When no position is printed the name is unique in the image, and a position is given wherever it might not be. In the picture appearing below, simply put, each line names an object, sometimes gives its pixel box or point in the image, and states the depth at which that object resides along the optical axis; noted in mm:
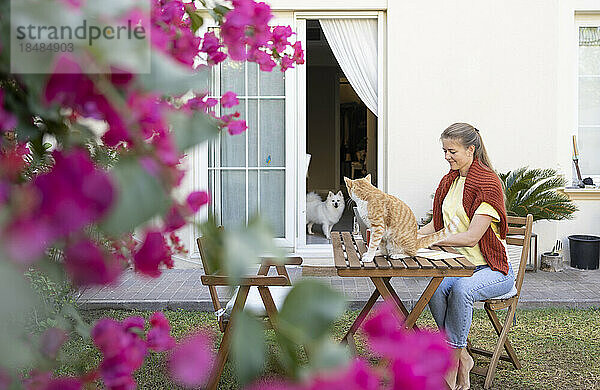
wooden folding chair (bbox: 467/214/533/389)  3492
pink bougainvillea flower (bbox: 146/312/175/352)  680
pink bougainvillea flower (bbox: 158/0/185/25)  805
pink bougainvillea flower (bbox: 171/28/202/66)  606
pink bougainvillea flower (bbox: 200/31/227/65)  917
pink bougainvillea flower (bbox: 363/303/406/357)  330
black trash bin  6387
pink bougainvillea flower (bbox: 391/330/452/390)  308
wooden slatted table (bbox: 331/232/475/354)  3064
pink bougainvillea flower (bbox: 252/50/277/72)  978
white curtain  6484
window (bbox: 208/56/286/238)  6469
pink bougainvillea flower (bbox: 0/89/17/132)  371
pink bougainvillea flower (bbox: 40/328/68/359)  511
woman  3340
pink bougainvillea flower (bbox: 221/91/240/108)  1188
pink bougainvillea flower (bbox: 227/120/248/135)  944
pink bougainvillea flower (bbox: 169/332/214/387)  330
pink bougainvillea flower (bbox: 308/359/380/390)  299
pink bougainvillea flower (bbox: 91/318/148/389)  487
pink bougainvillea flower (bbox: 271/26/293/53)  1128
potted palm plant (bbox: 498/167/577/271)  5902
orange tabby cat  3182
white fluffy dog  7648
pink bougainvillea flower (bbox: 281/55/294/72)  1225
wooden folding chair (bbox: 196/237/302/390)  2940
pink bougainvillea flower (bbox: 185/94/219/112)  694
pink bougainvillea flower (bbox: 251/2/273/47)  828
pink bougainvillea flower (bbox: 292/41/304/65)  1470
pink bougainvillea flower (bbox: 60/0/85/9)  288
